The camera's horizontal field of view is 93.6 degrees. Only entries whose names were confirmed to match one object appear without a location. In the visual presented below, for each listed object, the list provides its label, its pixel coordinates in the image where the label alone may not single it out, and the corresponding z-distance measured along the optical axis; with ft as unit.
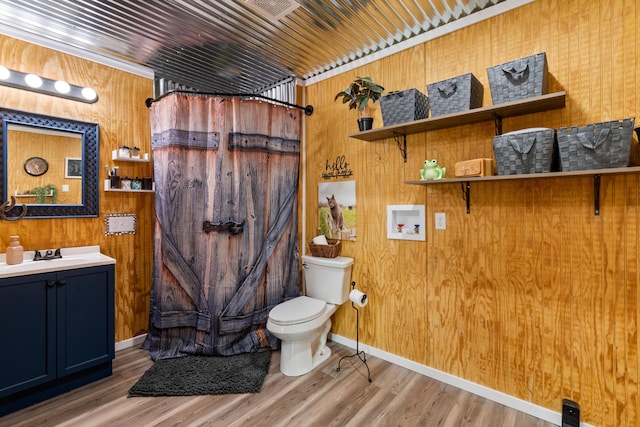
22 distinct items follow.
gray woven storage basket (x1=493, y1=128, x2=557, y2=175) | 5.11
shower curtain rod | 8.20
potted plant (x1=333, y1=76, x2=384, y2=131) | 7.29
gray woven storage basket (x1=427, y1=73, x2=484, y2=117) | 5.95
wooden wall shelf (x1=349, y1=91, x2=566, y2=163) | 5.31
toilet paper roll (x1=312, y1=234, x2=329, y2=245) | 8.94
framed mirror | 7.03
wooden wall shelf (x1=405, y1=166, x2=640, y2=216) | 4.58
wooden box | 5.88
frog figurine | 6.56
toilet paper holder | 7.72
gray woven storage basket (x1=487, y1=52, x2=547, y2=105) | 5.23
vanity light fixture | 6.85
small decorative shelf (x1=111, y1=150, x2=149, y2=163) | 8.39
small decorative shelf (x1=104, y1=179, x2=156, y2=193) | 8.21
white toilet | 7.27
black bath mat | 6.75
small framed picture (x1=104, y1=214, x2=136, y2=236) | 8.53
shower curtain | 8.23
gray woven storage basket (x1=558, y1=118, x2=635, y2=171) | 4.53
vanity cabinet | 6.03
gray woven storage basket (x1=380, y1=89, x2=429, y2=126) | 6.72
